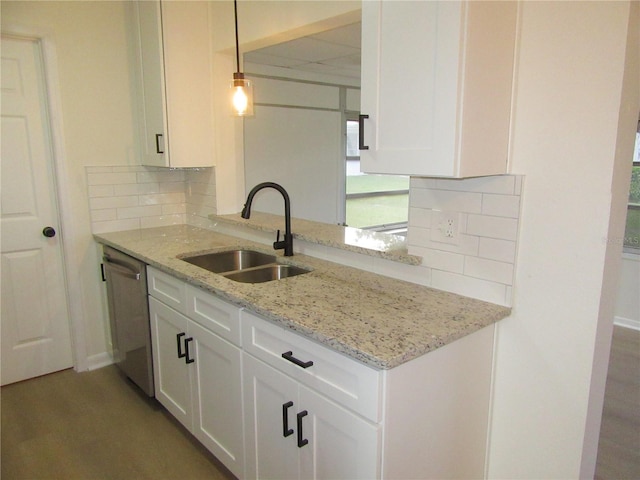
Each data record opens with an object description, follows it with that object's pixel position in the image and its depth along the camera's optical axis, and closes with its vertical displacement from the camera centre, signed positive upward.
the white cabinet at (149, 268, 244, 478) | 1.93 -1.01
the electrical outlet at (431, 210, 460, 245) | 1.77 -0.26
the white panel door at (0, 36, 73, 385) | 2.70 -0.43
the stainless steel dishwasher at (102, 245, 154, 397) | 2.55 -0.90
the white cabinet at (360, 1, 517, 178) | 1.36 +0.23
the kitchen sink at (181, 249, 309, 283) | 2.35 -0.56
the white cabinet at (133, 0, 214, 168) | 2.69 +0.48
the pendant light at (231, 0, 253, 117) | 2.35 +0.34
